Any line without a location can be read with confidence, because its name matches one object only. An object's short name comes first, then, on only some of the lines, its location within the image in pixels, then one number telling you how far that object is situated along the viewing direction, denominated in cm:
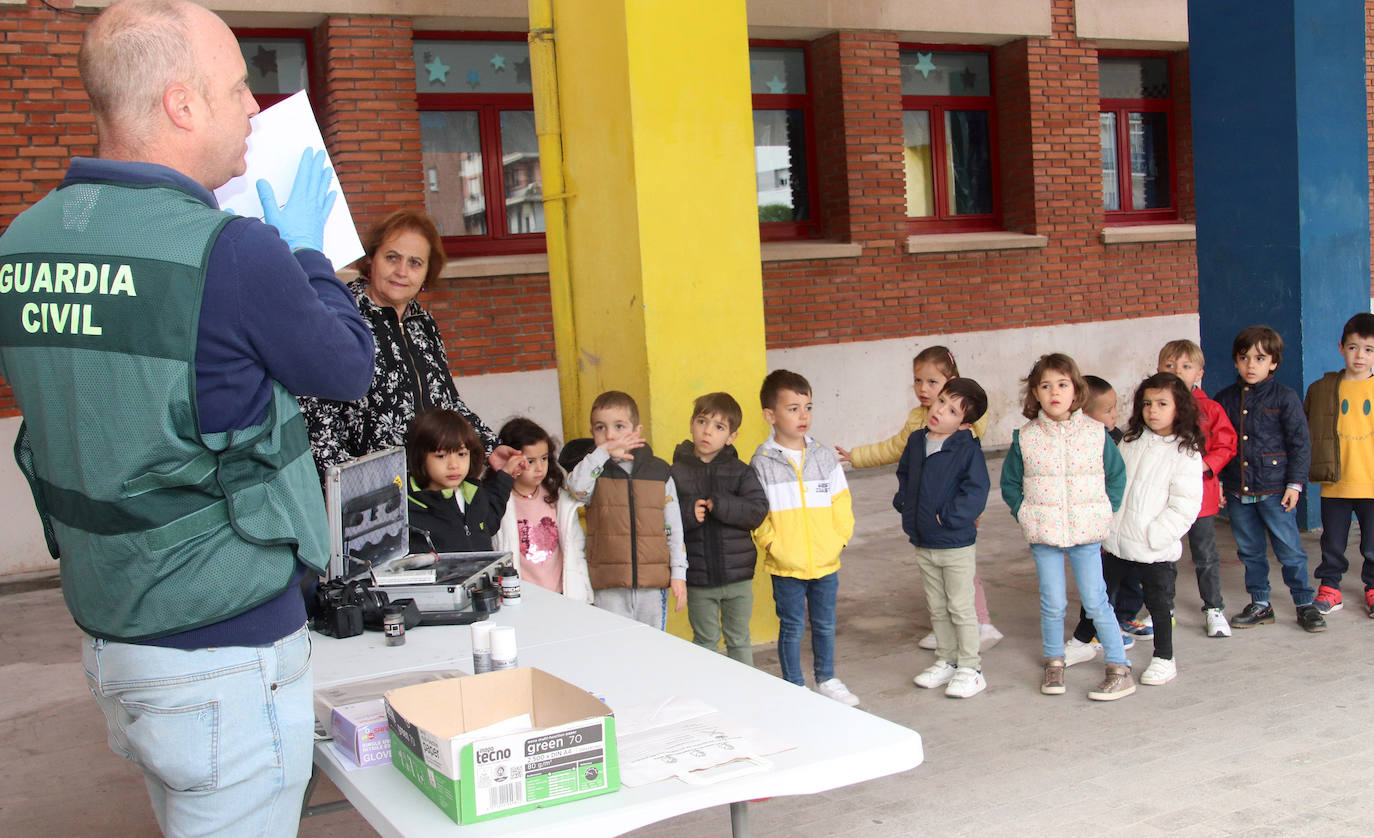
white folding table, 182
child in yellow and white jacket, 463
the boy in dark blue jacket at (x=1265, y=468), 540
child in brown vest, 446
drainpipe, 559
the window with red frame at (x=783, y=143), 1100
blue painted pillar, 715
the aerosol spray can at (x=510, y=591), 330
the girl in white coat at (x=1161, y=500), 471
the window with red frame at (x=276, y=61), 912
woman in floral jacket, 371
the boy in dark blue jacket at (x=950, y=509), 468
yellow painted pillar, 515
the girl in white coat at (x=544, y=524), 458
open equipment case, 307
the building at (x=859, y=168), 899
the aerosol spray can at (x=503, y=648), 237
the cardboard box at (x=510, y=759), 177
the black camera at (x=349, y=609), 300
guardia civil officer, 163
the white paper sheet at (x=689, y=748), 194
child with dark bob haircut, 389
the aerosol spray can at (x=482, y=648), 245
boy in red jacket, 532
